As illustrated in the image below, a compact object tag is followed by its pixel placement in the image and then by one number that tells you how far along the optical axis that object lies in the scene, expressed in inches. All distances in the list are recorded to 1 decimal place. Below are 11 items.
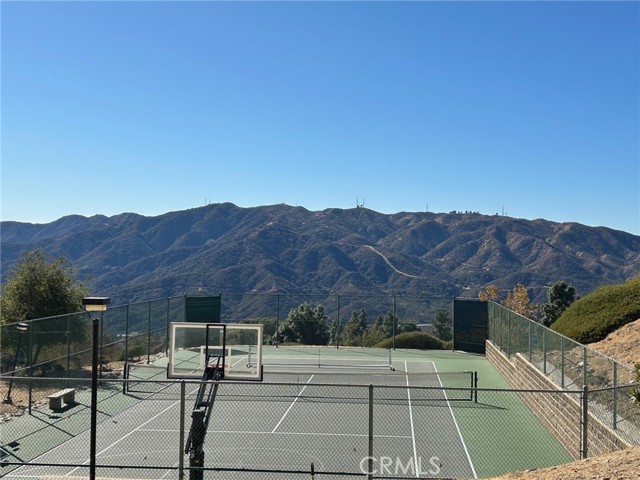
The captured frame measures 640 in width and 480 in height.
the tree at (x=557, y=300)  1560.0
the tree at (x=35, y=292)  964.0
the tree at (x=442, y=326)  2102.4
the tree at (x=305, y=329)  1689.2
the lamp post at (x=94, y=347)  410.1
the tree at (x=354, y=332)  1625.0
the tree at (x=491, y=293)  2402.8
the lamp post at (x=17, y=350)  741.9
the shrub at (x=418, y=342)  1418.6
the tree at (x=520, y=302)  2266.2
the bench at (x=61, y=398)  739.4
